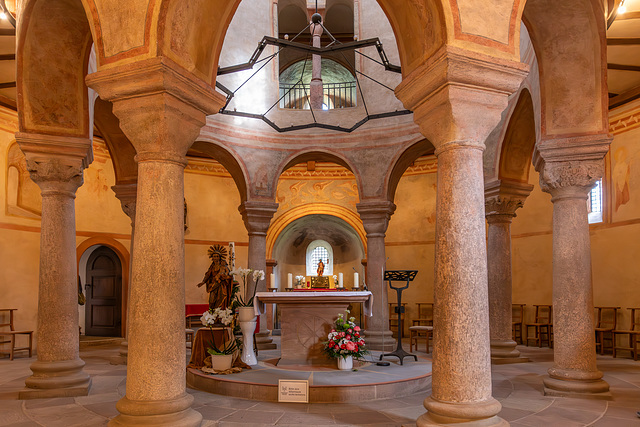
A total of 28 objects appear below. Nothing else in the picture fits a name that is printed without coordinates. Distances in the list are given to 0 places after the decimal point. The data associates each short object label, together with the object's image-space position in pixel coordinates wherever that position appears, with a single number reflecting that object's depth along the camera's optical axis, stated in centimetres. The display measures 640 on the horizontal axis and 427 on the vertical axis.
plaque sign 663
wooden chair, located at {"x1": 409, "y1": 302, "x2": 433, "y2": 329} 1594
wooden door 1586
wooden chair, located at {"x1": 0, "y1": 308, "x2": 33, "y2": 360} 1108
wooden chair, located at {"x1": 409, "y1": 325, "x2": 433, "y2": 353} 1085
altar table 878
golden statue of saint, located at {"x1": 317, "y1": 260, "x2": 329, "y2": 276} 1130
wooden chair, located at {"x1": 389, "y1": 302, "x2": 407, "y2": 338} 1603
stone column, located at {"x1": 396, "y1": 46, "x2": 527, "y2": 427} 457
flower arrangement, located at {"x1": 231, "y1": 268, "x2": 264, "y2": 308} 873
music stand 874
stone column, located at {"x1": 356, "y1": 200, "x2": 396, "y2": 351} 1203
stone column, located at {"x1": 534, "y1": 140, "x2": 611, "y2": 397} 676
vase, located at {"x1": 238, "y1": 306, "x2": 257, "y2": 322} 874
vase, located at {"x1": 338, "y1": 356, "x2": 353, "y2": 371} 820
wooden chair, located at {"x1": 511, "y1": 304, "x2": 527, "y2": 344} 1427
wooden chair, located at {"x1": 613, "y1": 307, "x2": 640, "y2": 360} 1101
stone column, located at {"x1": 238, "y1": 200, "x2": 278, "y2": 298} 1243
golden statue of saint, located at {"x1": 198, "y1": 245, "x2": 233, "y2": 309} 884
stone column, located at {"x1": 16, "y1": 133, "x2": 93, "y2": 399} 716
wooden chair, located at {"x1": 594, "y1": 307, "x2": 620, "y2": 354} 1200
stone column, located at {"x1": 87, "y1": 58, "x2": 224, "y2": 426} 488
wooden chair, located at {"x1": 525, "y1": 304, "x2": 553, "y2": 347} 1325
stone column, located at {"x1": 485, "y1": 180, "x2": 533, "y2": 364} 1028
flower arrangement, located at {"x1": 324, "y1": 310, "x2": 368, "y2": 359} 812
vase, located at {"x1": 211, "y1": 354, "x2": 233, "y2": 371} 799
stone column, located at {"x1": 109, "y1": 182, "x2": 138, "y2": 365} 1085
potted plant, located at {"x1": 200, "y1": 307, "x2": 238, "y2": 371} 801
